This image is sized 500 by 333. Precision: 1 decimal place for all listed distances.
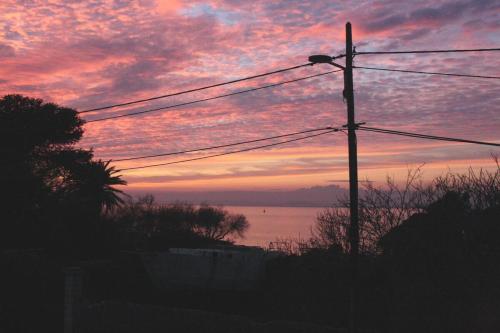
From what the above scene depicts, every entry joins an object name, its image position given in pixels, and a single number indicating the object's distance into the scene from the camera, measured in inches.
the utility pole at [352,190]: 649.2
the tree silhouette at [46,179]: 1561.3
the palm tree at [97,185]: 1958.3
